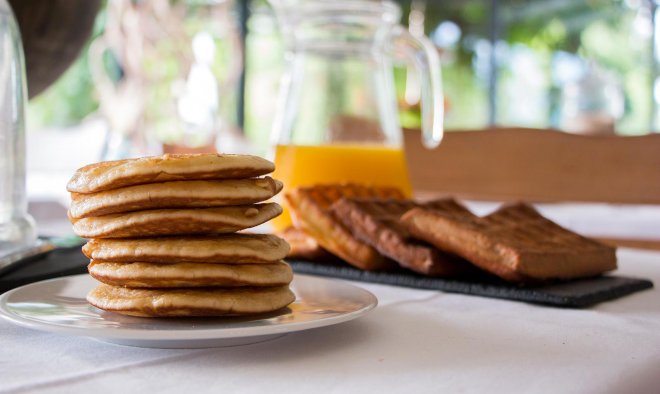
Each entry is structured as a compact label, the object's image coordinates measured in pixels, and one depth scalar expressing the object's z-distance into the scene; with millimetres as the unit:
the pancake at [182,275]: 529
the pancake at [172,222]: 536
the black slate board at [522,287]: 744
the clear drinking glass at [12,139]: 828
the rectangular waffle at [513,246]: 771
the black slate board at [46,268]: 716
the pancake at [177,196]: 532
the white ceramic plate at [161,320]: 480
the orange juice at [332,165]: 1132
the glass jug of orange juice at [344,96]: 1123
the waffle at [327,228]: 886
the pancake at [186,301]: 525
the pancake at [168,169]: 529
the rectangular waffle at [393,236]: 836
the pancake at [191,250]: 532
